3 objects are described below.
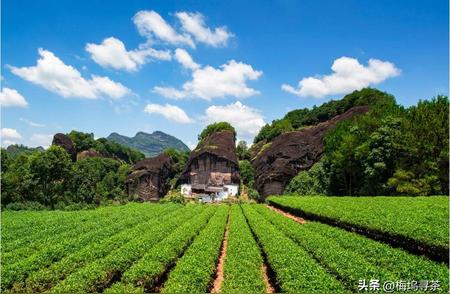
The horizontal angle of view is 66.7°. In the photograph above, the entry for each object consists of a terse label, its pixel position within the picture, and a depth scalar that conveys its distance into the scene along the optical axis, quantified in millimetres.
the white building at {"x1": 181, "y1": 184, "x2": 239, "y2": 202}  75438
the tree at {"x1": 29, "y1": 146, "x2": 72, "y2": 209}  56469
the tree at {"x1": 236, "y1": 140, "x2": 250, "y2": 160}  109438
